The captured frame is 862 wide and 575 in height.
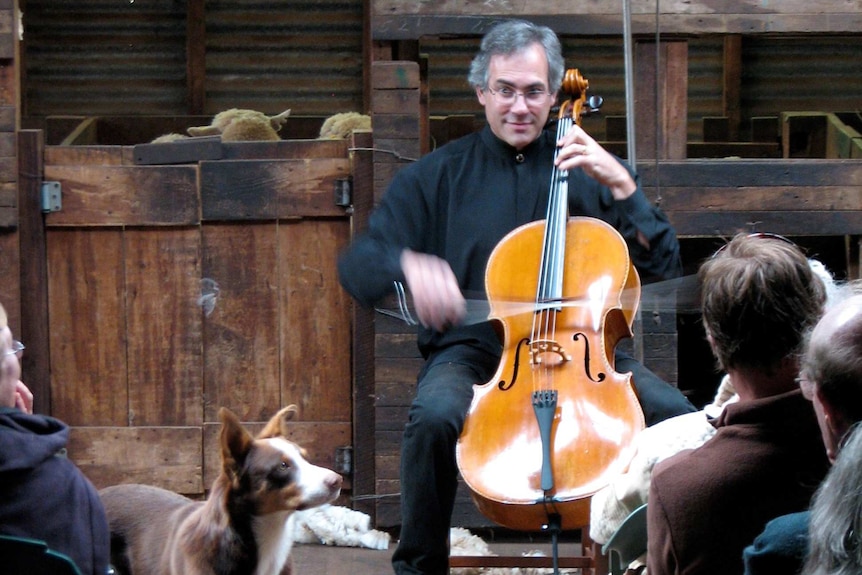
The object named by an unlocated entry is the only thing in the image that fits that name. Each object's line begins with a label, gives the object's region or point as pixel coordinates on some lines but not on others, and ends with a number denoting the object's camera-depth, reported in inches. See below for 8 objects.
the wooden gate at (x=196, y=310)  343.1
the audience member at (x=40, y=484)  178.4
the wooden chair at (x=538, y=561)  252.5
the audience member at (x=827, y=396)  123.9
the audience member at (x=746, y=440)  148.3
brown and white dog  228.3
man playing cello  230.1
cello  215.7
